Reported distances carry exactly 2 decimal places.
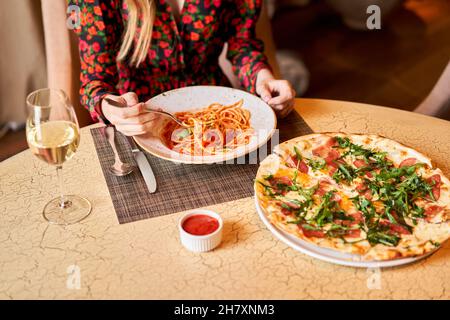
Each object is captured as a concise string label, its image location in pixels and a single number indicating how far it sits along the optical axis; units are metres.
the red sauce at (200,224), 1.28
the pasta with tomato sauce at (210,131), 1.60
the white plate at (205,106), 1.51
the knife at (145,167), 1.49
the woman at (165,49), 1.87
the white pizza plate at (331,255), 1.19
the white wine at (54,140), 1.26
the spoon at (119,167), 1.54
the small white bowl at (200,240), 1.25
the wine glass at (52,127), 1.25
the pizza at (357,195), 1.23
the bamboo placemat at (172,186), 1.42
